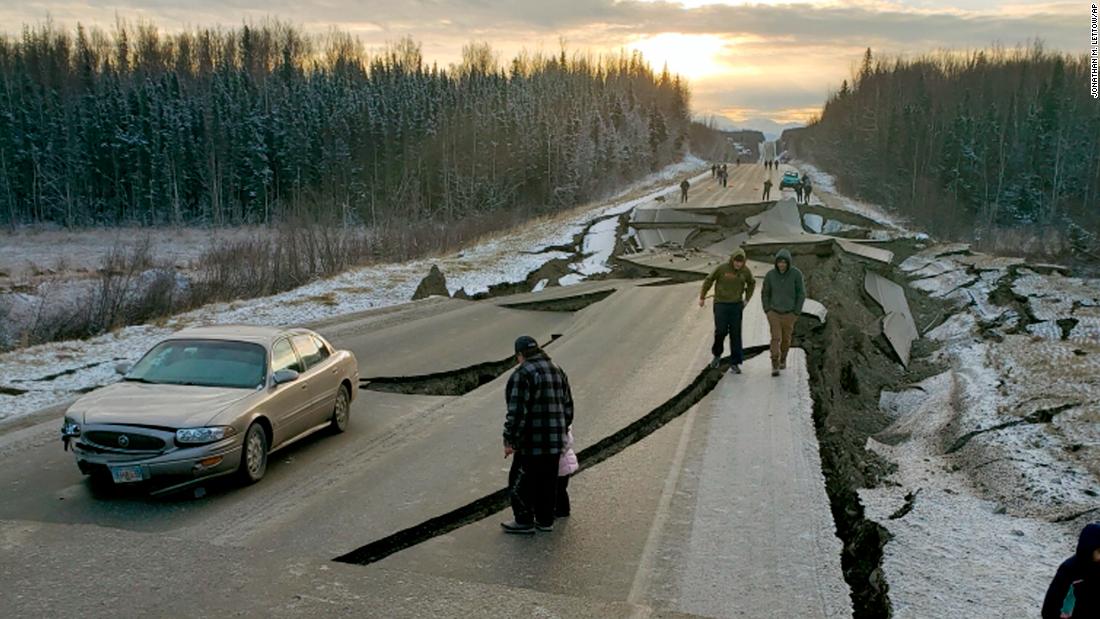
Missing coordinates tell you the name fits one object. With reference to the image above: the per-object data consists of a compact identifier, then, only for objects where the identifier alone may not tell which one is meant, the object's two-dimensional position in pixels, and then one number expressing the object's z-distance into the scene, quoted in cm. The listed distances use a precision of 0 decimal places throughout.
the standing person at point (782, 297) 1397
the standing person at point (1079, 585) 441
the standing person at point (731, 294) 1407
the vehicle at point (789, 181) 6475
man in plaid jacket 729
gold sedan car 826
